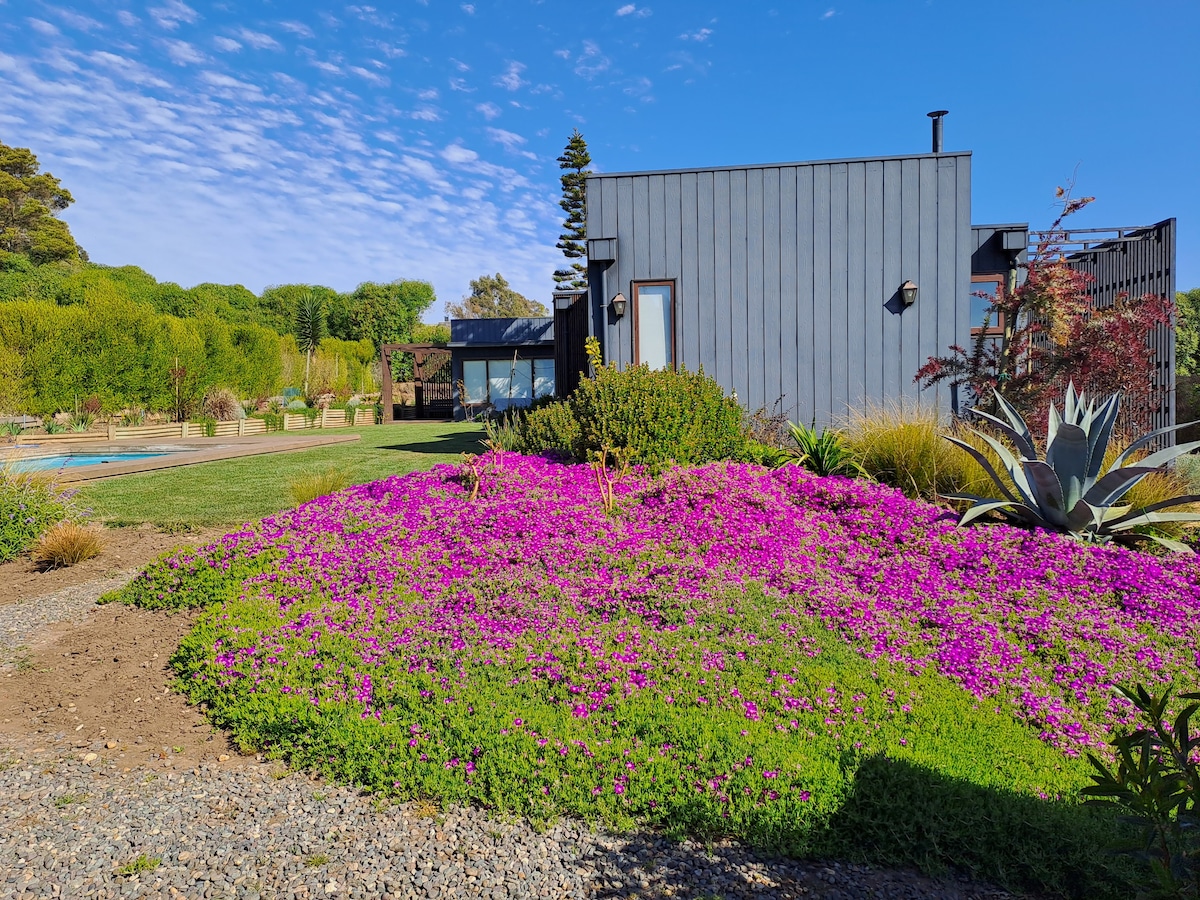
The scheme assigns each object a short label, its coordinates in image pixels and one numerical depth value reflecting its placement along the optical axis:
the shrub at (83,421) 15.39
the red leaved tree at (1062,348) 5.75
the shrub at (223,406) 19.33
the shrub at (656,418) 5.70
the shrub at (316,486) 5.85
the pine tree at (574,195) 23.80
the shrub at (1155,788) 0.97
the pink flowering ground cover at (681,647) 2.11
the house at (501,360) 22.64
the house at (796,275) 7.84
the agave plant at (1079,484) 4.00
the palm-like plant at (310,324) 30.27
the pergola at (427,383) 23.06
